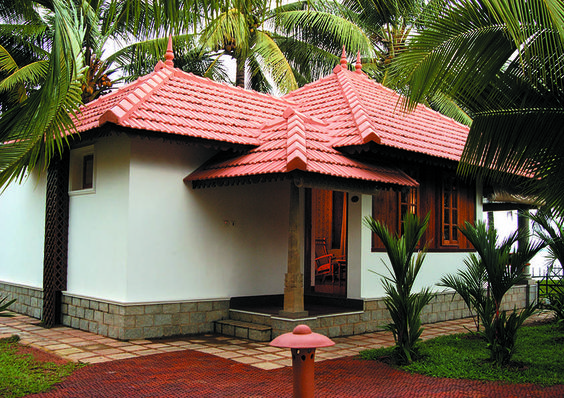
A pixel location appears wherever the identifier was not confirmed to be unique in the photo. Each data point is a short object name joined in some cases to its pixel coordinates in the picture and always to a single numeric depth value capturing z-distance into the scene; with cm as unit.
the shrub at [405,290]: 726
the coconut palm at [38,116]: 450
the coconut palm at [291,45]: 1808
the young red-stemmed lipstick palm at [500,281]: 712
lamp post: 438
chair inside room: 1227
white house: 903
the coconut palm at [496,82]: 587
